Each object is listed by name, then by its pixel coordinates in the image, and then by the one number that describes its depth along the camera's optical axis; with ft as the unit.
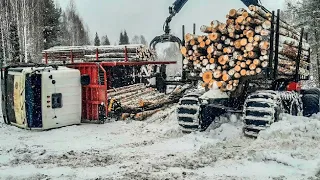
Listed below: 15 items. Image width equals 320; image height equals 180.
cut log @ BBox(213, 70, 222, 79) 28.63
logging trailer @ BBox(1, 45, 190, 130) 33.63
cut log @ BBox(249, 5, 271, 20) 27.15
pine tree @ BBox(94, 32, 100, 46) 213.87
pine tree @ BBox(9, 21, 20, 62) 95.30
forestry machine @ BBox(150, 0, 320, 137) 25.79
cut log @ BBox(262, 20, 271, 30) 26.63
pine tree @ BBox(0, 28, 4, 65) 104.23
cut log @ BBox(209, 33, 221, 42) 28.14
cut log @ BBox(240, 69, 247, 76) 27.50
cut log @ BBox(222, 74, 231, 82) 28.17
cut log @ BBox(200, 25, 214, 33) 28.79
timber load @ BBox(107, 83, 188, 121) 39.15
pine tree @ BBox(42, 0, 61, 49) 123.54
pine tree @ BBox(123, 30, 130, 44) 272.78
